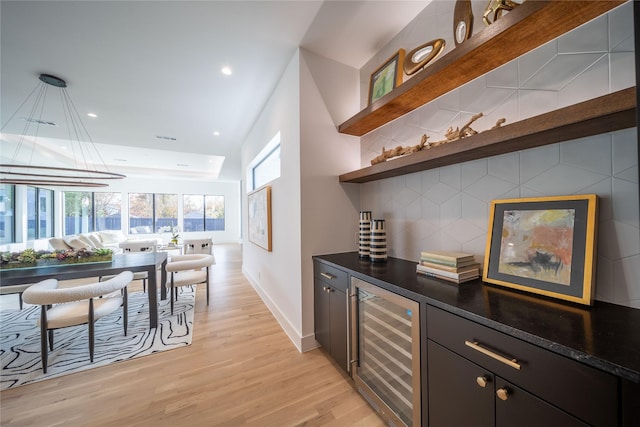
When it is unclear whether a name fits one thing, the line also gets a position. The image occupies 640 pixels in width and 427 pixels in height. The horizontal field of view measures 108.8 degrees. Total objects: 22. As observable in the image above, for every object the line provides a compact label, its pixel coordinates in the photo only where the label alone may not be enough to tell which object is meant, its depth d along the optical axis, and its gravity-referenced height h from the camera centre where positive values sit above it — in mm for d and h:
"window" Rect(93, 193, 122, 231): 8484 +281
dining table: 2051 -515
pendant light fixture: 2741 +1542
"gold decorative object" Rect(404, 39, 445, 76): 1486 +1100
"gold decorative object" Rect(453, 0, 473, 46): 1322 +1143
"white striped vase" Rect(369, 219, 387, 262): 1834 -218
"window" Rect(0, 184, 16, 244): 5496 +141
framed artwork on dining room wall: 2891 -6
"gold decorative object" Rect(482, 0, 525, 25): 1105 +1022
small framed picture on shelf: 1776 +1144
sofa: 4992 -565
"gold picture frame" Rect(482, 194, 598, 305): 947 -153
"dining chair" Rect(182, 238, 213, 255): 4227 -535
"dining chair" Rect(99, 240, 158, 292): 4242 -533
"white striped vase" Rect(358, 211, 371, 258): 1959 -162
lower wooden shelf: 777 +342
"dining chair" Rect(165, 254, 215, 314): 2982 -773
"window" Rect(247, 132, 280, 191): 3090 +833
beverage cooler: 1152 -826
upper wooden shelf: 943 +836
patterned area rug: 1896 -1236
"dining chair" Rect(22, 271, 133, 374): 1767 -804
